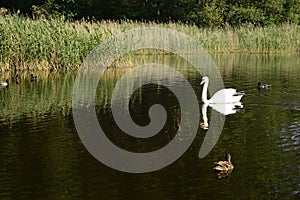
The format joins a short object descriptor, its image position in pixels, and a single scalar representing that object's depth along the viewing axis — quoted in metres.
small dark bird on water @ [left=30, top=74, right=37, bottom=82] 20.76
